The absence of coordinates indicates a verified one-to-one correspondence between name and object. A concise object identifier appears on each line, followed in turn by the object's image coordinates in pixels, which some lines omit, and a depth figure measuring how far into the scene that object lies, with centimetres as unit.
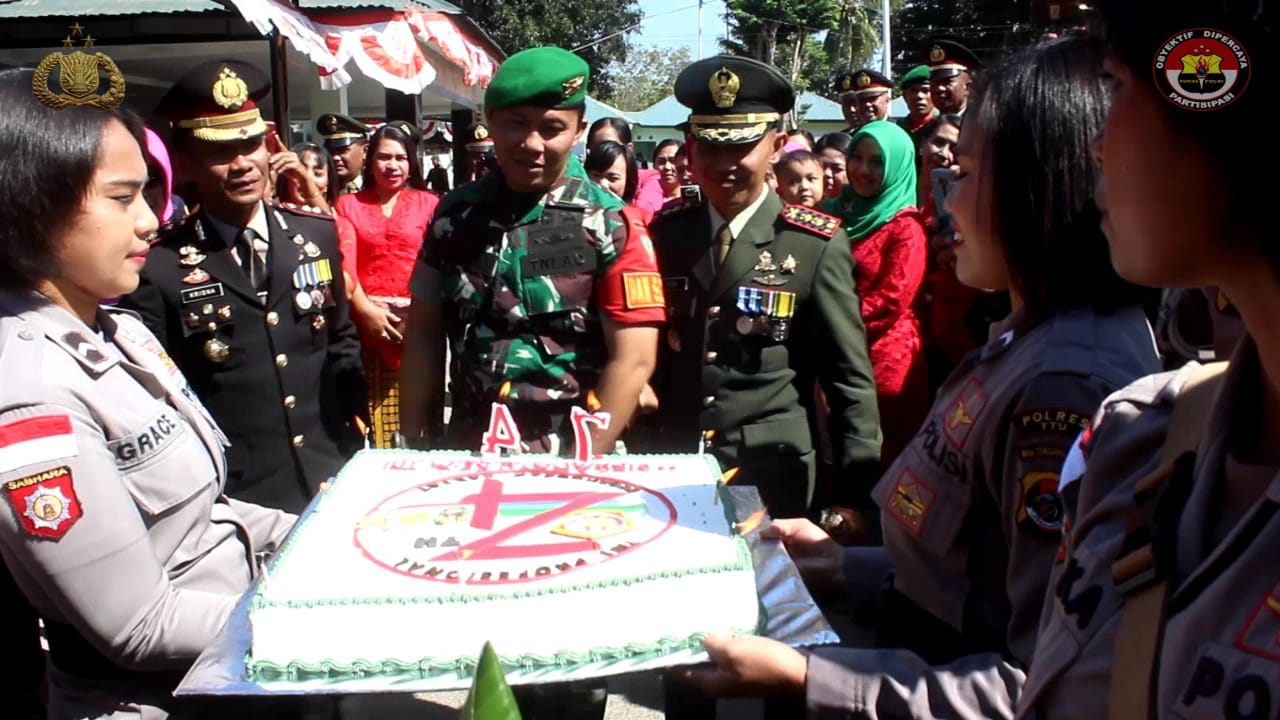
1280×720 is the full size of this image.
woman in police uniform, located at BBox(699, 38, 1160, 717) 141
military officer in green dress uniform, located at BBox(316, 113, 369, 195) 763
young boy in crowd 565
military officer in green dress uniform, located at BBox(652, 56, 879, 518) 300
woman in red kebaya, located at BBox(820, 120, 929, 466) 404
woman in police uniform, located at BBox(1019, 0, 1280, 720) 83
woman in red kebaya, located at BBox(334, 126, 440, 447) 455
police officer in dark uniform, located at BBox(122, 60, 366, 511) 290
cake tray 135
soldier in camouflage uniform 268
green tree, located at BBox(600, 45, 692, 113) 6262
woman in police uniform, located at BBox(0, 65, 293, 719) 162
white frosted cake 140
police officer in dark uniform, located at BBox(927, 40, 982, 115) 581
